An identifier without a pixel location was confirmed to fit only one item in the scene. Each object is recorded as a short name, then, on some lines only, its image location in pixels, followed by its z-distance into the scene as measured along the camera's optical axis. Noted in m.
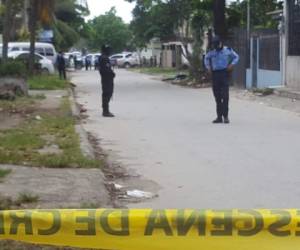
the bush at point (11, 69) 21.42
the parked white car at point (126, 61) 77.56
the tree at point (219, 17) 31.47
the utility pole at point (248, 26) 29.97
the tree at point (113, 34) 113.88
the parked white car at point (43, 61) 37.91
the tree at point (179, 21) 35.84
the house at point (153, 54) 75.20
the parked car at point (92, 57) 70.99
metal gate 27.44
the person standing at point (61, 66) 36.31
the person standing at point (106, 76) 17.38
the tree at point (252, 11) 35.41
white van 42.12
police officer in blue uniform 15.07
